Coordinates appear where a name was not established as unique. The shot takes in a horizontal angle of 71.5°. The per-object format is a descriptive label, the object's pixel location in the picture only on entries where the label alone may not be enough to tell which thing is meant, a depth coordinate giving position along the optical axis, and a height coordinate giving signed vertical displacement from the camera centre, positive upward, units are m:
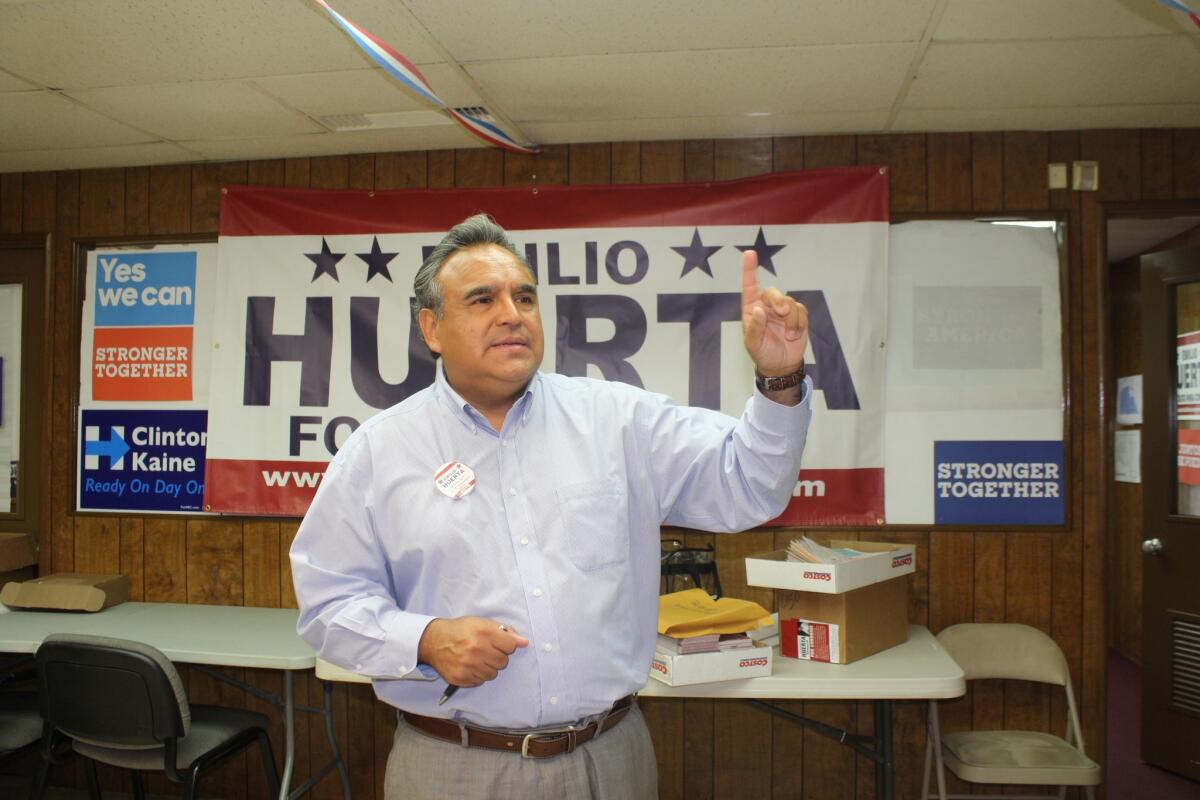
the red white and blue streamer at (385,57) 1.84 +0.85
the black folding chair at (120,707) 2.51 -0.89
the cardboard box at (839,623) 2.60 -0.64
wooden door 3.42 -0.36
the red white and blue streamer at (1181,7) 1.63 +0.83
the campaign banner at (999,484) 3.19 -0.23
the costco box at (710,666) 2.38 -0.71
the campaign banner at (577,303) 3.24 +0.47
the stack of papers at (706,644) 2.40 -0.65
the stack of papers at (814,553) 2.66 -0.43
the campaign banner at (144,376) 3.61 +0.17
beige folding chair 2.70 -1.11
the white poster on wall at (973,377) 3.20 +0.18
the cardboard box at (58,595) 3.28 -0.71
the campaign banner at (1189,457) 3.40 -0.13
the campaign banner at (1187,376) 3.40 +0.20
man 1.46 -0.21
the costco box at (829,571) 2.54 -0.47
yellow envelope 2.41 -0.58
